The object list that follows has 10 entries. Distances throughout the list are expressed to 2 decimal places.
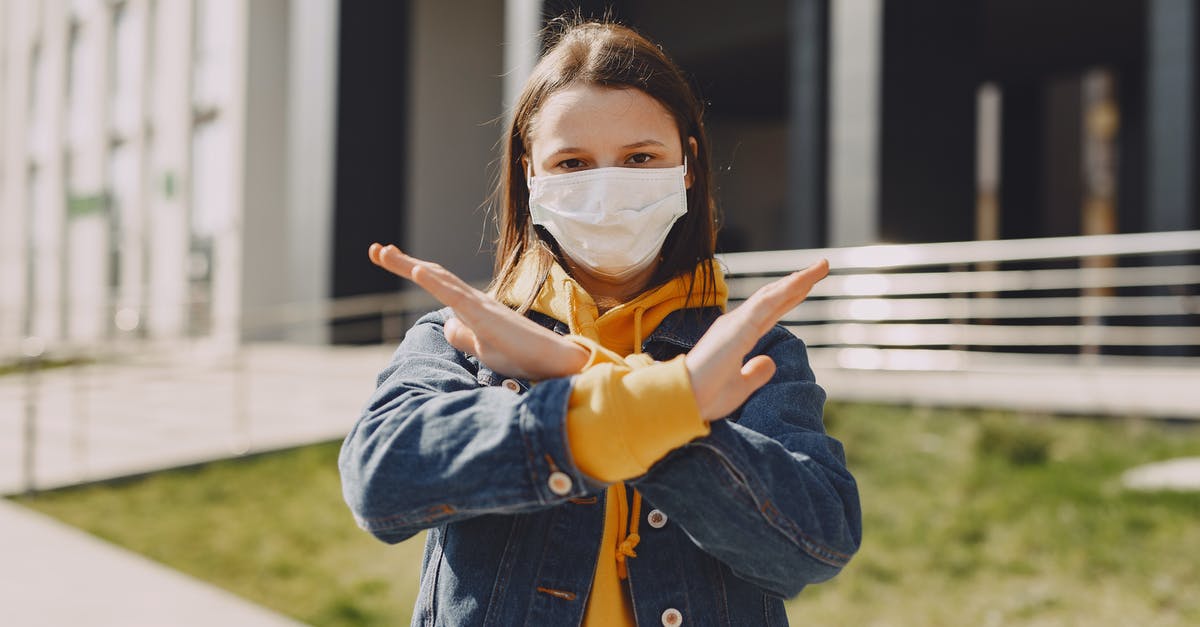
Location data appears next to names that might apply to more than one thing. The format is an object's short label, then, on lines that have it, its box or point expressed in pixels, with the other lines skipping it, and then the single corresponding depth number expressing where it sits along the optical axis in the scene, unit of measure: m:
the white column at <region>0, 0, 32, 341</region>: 26.14
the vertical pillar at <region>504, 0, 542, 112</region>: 11.20
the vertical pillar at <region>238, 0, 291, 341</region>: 17.17
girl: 1.22
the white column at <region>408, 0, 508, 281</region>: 17.33
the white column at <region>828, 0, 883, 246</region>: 10.23
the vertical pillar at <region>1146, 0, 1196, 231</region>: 9.12
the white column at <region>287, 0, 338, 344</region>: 15.78
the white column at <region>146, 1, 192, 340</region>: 18.64
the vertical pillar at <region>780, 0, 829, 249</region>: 11.62
